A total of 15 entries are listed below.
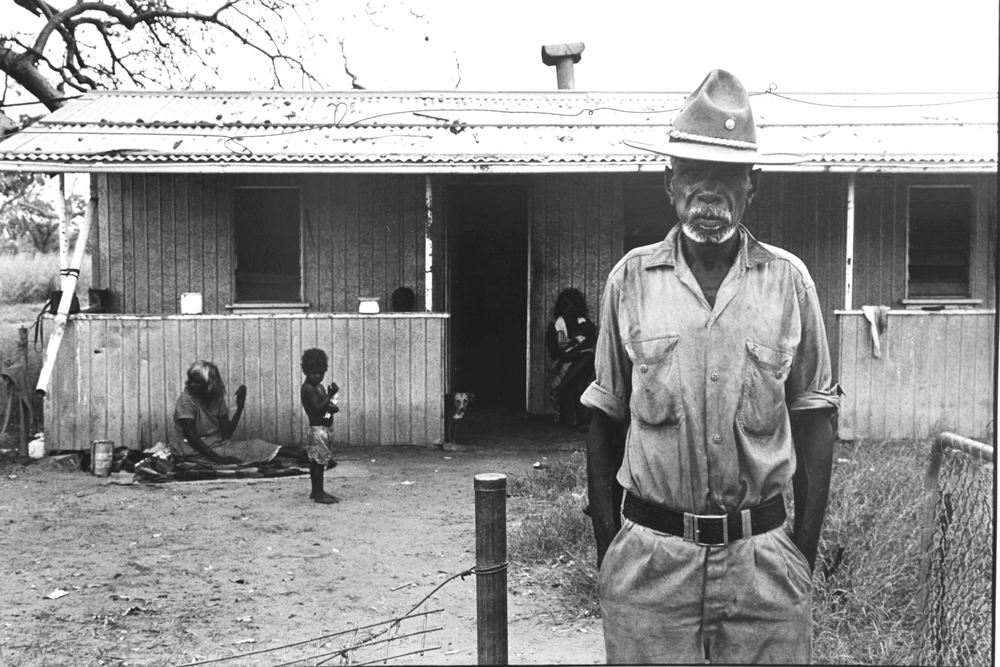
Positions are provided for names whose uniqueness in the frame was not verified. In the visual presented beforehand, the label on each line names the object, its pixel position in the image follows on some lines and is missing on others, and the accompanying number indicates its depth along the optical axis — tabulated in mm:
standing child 7414
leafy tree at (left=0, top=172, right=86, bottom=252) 24109
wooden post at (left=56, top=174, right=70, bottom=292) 9297
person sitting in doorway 10148
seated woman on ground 8477
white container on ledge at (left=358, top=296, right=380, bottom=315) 9562
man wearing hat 2385
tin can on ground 8625
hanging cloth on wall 9211
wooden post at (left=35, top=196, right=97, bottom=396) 8941
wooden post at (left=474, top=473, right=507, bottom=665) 2748
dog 9391
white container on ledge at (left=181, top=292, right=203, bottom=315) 9719
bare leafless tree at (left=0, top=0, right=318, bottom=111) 15125
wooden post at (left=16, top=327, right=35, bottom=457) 9156
